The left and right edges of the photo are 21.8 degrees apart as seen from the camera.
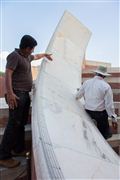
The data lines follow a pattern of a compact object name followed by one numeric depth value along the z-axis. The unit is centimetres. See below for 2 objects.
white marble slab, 158
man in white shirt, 318
